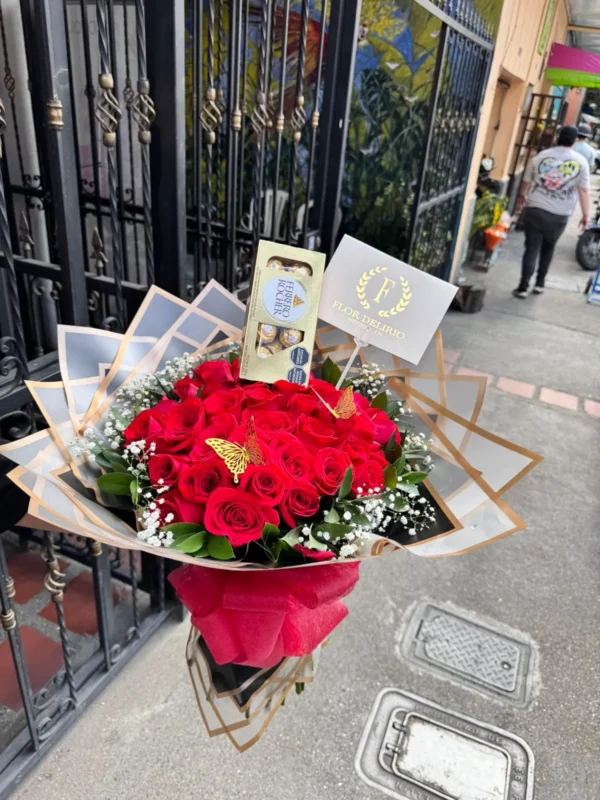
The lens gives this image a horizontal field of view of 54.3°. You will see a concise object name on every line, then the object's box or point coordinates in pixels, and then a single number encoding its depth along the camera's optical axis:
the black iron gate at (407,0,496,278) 3.85
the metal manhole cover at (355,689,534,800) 1.81
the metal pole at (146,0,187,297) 1.45
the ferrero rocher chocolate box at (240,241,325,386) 1.02
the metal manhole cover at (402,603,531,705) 2.16
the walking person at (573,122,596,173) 7.60
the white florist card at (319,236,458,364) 1.06
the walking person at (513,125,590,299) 5.88
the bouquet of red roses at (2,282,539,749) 0.87
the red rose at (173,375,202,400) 1.05
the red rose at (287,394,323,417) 1.02
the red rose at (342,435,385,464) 0.95
